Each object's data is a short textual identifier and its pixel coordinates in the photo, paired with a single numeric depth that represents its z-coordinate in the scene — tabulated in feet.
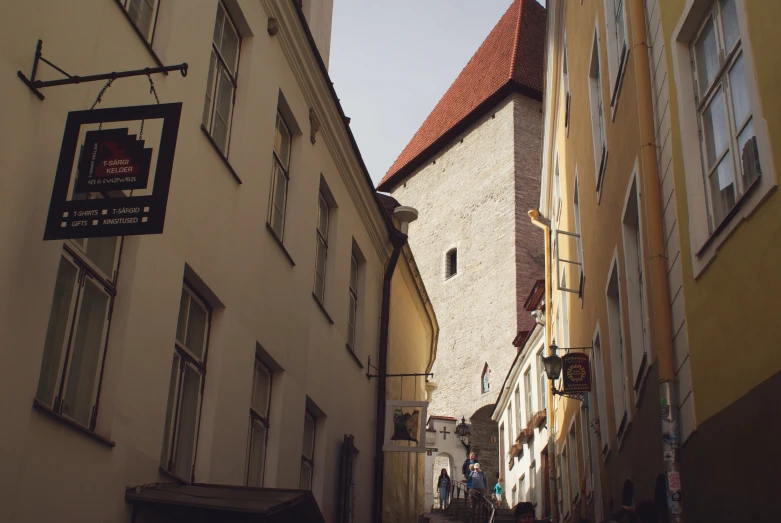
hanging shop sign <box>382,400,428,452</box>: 40.63
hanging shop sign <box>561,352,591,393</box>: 38.27
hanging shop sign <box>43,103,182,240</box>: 15.66
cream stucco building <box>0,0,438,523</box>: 16.06
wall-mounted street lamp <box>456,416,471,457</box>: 111.04
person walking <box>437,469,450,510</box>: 84.94
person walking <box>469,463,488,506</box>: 67.00
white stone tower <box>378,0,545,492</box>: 117.29
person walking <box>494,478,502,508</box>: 86.22
